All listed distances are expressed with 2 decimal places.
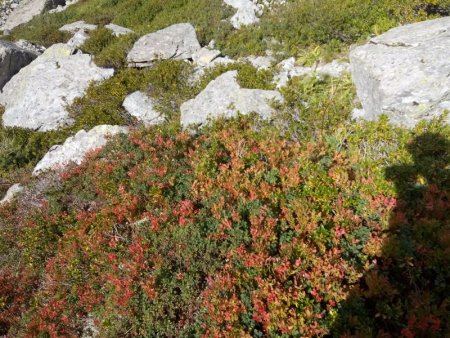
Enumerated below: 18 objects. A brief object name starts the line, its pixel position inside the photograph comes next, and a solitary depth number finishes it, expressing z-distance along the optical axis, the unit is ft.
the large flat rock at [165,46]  42.22
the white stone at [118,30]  51.16
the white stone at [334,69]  29.43
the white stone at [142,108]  35.37
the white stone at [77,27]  57.62
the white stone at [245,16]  43.50
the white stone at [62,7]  83.24
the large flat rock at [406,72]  20.16
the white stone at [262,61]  34.74
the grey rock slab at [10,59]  51.16
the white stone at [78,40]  50.28
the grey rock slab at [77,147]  33.45
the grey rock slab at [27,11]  88.12
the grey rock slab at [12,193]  30.50
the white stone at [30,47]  58.87
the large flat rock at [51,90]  42.14
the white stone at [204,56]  39.42
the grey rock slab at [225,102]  28.09
